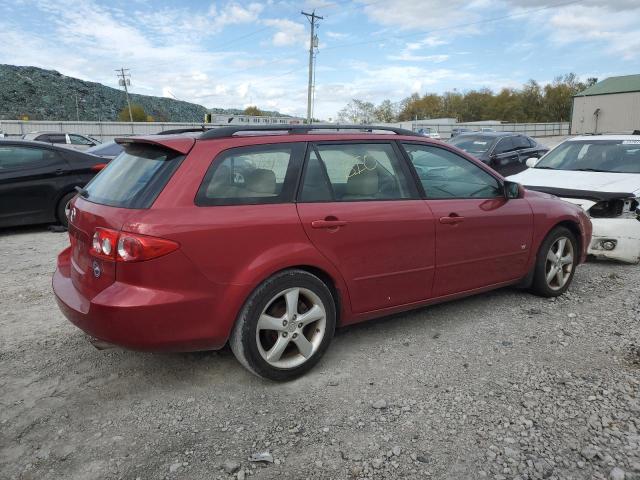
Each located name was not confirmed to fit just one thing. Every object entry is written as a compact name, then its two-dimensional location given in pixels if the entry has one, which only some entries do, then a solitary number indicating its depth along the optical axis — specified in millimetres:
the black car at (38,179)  7523
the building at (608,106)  67938
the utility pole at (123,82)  80375
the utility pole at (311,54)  46500
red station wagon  2852
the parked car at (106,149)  10992
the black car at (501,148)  12477
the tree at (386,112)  89050
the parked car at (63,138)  21034
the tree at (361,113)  79825
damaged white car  5883
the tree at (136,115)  104000
